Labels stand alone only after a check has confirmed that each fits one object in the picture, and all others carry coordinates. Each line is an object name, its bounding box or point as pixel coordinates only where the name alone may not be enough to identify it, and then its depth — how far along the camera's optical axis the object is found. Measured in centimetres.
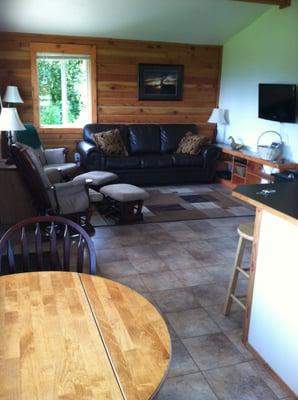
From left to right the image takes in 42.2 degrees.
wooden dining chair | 185
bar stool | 254
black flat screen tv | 508
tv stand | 528
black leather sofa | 588
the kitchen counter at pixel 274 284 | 195
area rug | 475
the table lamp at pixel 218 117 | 677
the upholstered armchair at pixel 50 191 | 358
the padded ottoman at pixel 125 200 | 438
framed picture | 670
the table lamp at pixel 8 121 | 423
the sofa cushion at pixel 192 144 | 642
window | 619
